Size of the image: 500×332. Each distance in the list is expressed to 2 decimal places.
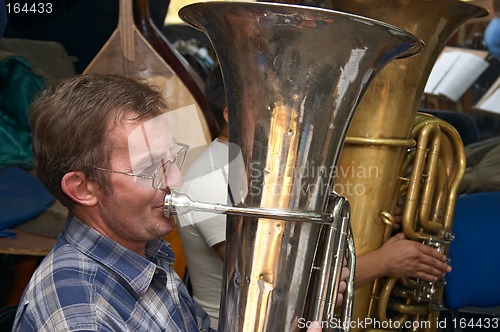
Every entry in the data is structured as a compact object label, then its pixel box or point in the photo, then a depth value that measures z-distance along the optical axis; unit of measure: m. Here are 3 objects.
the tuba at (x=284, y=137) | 1.38
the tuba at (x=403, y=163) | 1.92
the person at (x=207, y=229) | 1.95
